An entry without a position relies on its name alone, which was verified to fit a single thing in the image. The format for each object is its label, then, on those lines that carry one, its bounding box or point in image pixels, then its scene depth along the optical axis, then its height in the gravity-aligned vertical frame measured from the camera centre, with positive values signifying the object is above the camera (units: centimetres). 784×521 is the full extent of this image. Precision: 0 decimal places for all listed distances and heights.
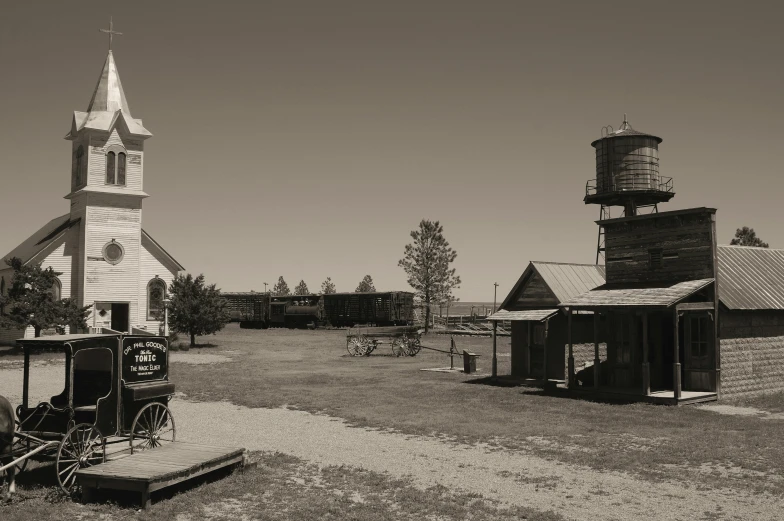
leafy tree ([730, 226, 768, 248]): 5202 +514
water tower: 2902 +554
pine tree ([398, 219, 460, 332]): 6022 +336
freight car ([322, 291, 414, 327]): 5822 -46
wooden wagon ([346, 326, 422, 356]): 3553 -188
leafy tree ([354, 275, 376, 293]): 9332 +229
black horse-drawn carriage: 996 -163
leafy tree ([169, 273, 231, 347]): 4012 -35
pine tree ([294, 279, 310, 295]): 10331 +218
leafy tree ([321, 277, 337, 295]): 10019 +228
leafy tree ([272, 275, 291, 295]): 10870 +244
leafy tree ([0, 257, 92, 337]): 3391 -16
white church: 3916 +433
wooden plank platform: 895 -229
